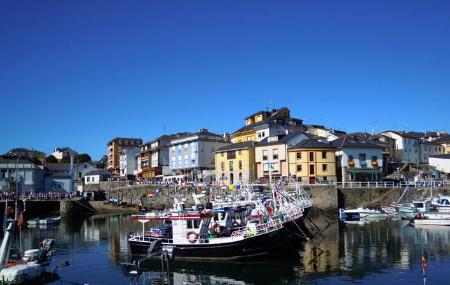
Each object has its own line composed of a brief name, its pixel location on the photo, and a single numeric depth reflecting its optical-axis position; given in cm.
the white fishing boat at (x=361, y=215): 5966
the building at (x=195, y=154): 9700
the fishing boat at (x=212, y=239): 3403
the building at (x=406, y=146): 10356
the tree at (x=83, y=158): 16027
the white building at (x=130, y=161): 13038
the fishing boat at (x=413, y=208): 5581
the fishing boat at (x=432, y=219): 5194
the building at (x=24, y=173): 8712
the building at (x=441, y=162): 8831
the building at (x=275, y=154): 8000
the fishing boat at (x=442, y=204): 5461
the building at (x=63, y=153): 16409
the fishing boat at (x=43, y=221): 6600
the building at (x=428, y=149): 10738
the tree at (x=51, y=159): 15105
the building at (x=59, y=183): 9562
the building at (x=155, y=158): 11194
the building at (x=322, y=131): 9950
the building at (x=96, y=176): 11602
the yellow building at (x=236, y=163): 8406
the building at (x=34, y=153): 9841
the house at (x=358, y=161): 7631
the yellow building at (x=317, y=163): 7506
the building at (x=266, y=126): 9200
